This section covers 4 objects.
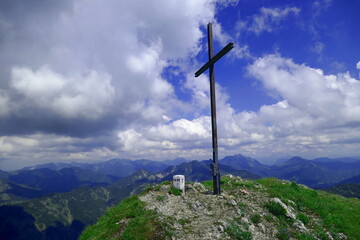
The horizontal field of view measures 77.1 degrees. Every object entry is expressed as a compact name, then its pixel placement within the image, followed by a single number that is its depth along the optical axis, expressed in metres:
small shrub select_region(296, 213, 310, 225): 17.00
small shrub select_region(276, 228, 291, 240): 14.15
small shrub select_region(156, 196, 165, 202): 18.70
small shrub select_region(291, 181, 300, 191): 24.75
